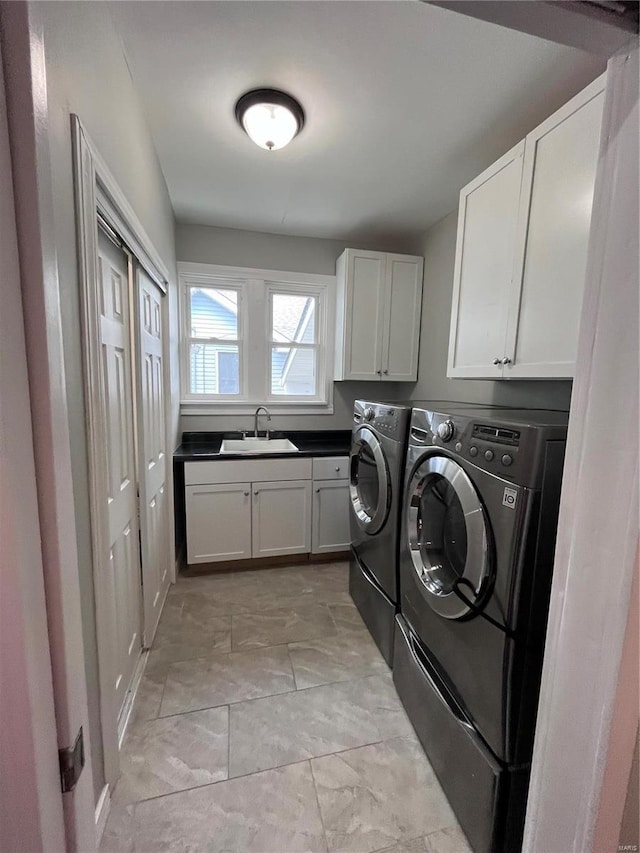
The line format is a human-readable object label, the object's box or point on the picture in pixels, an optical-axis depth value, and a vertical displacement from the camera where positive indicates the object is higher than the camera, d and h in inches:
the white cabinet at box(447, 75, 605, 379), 47.9 +22.5
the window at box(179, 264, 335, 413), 115.0 +14.5
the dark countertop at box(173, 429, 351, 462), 98.4 -19.9
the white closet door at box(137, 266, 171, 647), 68.5 -16.0
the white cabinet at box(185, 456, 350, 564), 98.3 -36.3
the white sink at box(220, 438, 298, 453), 110.9 -20.0
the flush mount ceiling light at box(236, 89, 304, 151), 57.7 +44.4
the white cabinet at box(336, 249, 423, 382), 110.9 +22.6
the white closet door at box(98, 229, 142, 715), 51.1 -13.8
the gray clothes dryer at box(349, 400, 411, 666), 66.1 -25.6
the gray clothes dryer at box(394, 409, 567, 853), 37.3 -25.9
